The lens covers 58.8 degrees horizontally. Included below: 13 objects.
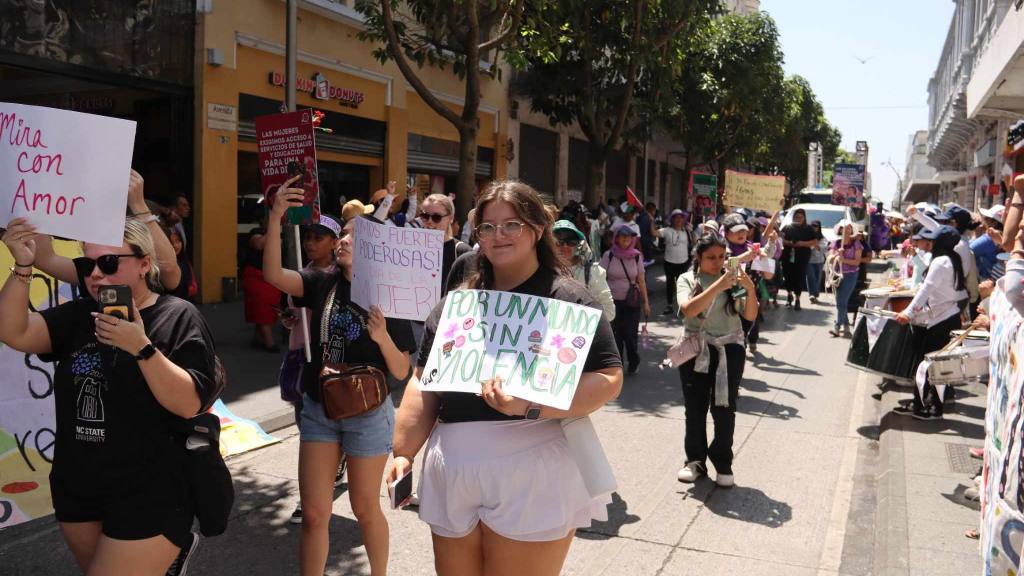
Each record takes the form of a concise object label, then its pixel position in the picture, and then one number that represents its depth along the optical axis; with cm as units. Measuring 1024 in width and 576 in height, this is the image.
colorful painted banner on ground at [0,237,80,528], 399
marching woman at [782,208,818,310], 1661
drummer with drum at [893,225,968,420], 786
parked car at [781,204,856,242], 2461
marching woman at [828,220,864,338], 1342
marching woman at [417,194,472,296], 586
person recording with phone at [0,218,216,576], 288
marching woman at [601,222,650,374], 984
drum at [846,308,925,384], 826
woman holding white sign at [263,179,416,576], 388
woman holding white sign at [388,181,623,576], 277
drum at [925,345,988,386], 661
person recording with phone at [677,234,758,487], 600
